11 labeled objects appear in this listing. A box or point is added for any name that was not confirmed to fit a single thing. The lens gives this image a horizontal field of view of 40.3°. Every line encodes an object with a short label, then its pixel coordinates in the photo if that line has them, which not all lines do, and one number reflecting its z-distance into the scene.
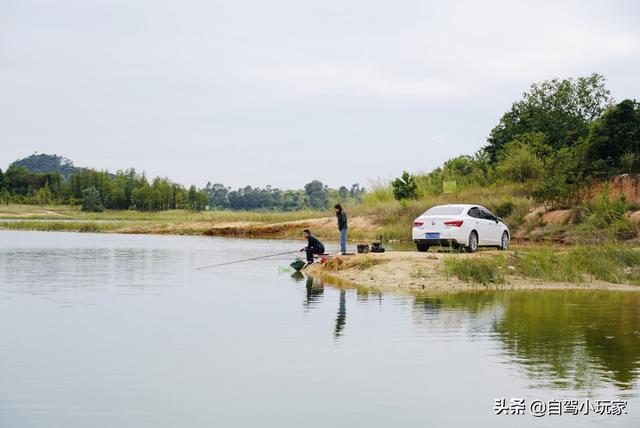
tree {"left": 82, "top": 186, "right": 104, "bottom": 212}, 120.25
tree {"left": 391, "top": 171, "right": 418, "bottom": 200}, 61.19
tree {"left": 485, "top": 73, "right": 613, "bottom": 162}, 68.56
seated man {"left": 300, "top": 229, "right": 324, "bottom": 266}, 31.11
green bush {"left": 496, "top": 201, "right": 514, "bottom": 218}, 49.72
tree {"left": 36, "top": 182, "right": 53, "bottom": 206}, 126.50
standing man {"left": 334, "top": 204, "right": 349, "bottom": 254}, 29.92
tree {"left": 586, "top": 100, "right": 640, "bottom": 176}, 48.97
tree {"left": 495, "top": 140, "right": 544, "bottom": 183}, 56.81
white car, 29.19
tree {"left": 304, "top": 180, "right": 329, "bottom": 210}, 165.65
